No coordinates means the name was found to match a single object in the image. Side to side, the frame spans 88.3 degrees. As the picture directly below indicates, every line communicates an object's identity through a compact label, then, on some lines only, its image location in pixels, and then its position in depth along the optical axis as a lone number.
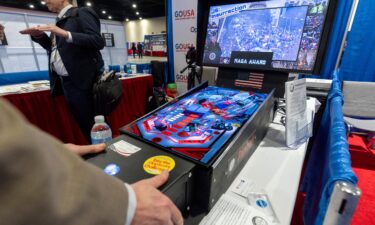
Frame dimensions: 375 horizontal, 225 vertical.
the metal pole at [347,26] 2.03
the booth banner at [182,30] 2.87
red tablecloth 1.70
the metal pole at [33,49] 5.87
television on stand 0.73
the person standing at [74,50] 1.24
